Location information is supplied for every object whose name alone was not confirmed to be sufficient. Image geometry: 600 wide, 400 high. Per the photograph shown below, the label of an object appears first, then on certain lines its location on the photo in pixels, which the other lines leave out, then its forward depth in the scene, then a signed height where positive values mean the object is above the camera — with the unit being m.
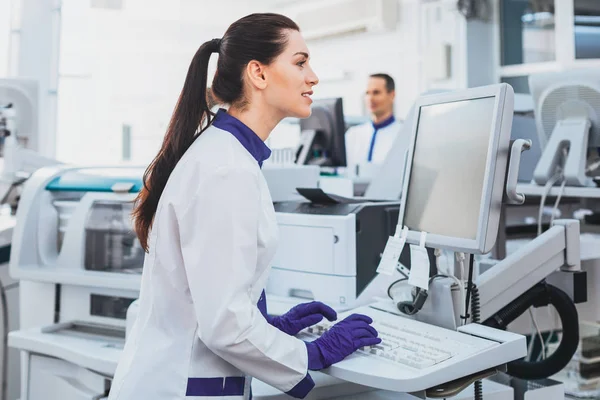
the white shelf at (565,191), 2.11 +0.14
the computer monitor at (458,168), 1.17 +0.12
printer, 1.60 -0.05
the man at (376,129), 4.21 +0.68
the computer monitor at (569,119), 2.24 +0.40
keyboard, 1.11 -0.20
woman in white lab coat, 1.04 -0.02
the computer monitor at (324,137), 3.32 +0.49
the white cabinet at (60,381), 1.83 -0.44
